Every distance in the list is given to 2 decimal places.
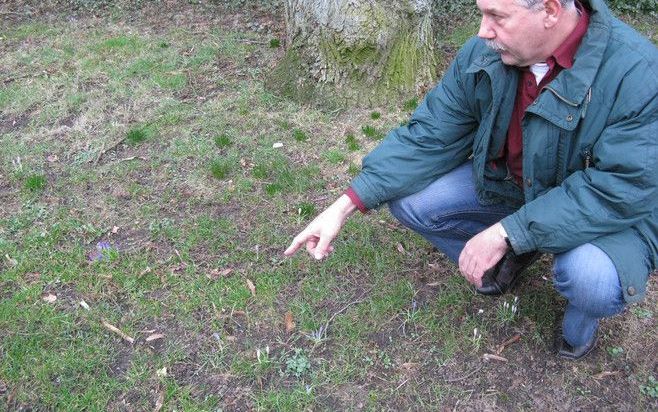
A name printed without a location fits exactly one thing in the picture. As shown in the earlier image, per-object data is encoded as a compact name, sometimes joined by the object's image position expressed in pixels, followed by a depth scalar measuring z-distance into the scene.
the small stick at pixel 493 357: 2.85
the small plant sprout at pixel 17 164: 4.32
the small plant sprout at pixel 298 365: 2.81
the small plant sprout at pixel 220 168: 4.18
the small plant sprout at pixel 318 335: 2.95
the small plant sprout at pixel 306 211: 3.82
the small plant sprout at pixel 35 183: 4.11
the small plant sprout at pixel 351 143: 4.47
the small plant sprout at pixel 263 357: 2.83
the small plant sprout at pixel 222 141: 4.52
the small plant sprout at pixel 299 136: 4.57
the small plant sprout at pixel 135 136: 4.63
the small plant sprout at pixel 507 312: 2.99
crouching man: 2.19
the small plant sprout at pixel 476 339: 2.90
